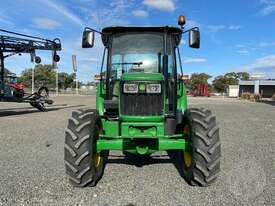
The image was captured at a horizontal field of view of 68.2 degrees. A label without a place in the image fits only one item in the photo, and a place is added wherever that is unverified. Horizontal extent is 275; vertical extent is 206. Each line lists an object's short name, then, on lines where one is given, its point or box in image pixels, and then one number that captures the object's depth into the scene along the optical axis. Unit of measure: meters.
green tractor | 3.03
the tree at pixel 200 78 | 69.03
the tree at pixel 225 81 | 67.86
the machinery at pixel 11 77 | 10.47
